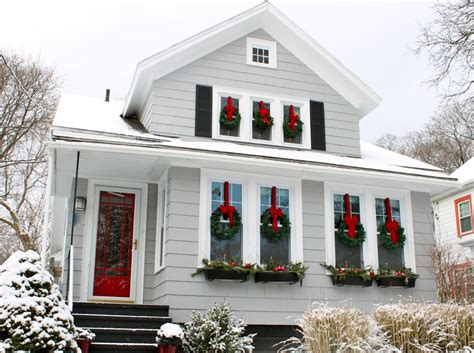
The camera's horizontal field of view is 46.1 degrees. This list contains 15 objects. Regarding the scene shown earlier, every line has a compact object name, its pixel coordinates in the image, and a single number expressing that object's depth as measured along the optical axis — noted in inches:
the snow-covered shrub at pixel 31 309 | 225.6
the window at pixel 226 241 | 346.6
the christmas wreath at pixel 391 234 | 385.4
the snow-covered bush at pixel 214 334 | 281.0
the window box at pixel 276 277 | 341.4
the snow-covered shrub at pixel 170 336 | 267.4
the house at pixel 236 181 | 339.3
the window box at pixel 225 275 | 330.6
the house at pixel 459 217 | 659.4
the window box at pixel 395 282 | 370.0
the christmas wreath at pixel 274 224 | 357.7
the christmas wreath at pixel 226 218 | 344.8
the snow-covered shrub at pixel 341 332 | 221.3
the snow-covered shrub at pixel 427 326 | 234.7
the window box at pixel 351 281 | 362.0
